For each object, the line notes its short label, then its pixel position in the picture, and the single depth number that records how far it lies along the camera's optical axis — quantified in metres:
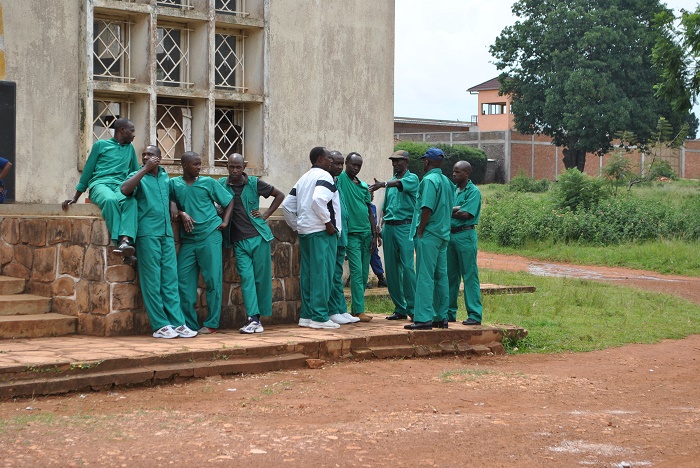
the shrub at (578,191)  23.56
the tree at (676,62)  22.48
